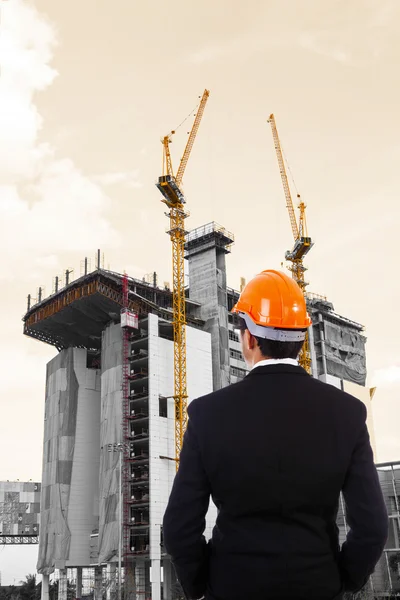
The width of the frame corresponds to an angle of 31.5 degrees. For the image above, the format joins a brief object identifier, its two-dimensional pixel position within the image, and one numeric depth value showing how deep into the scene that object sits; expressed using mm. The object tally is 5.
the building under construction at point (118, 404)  86625
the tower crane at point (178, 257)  89250
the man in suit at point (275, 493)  3609
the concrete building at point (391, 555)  76562
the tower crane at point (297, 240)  122062
